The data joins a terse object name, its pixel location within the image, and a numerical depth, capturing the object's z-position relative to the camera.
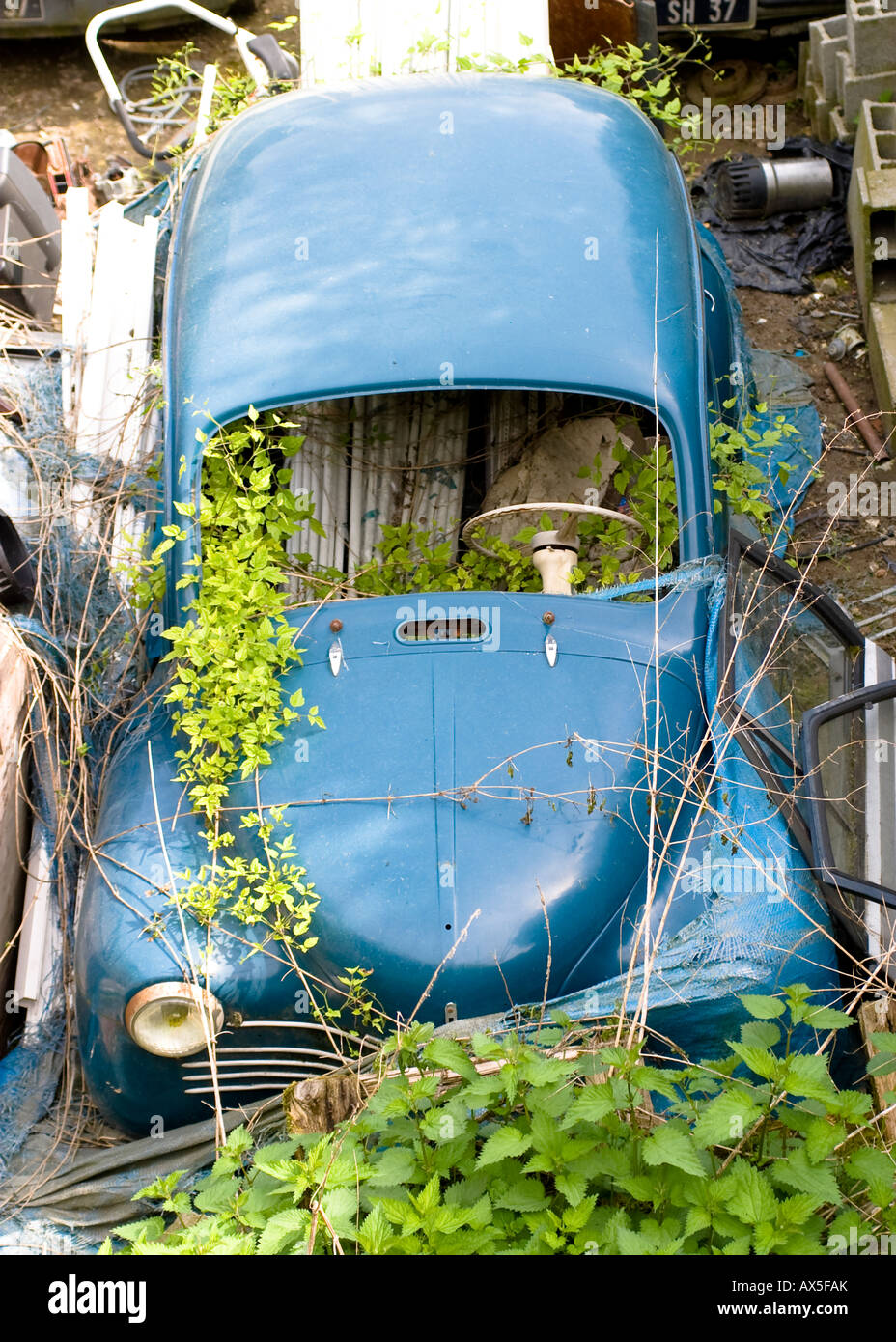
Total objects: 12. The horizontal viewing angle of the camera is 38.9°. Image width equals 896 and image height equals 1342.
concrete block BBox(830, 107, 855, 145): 7.47
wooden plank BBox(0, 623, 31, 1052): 3.81
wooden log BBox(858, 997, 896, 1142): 2.84
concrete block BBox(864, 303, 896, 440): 6.23
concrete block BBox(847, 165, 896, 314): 6.61
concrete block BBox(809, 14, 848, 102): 7.59
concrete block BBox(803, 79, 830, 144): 7.75
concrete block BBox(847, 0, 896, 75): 7.17
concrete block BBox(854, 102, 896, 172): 6.81
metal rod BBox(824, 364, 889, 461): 6.16
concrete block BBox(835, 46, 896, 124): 7.32
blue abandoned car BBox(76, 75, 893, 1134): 3.25
